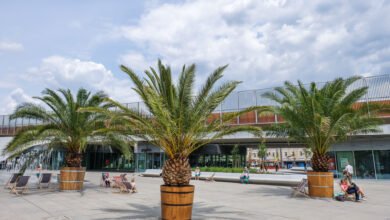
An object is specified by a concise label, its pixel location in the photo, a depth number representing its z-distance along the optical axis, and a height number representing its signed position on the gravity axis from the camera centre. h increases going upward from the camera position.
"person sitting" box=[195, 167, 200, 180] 24.34 -1.65
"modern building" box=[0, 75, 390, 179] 24.36 +0.44
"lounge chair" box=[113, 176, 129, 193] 14.62 -1.50
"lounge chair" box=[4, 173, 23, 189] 15.11 -1.16
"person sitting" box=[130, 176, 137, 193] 14.48 -1.58
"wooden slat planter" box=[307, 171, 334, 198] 12.58 -1.41
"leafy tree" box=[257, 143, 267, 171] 34.54 +0.27
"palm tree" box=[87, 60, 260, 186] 7.79 +1.15
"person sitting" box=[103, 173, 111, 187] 17.92 -1.56
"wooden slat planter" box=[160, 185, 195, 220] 7.44 -1.22
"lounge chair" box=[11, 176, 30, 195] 13.67 -1.25
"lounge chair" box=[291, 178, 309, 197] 13.15 -1.68
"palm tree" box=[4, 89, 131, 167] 13.72 +1.48
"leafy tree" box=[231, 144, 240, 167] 35.37 -0.31
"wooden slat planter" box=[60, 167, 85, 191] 14.66 -1.10
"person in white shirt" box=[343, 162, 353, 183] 12.68 -0.98
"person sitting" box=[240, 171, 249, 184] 21.12 -1.78
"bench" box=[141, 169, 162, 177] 28.66 -1.80
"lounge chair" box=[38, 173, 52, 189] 15.89 -1.23
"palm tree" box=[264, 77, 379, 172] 12.29 +1.61
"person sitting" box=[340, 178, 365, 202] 11.96 -1.57
